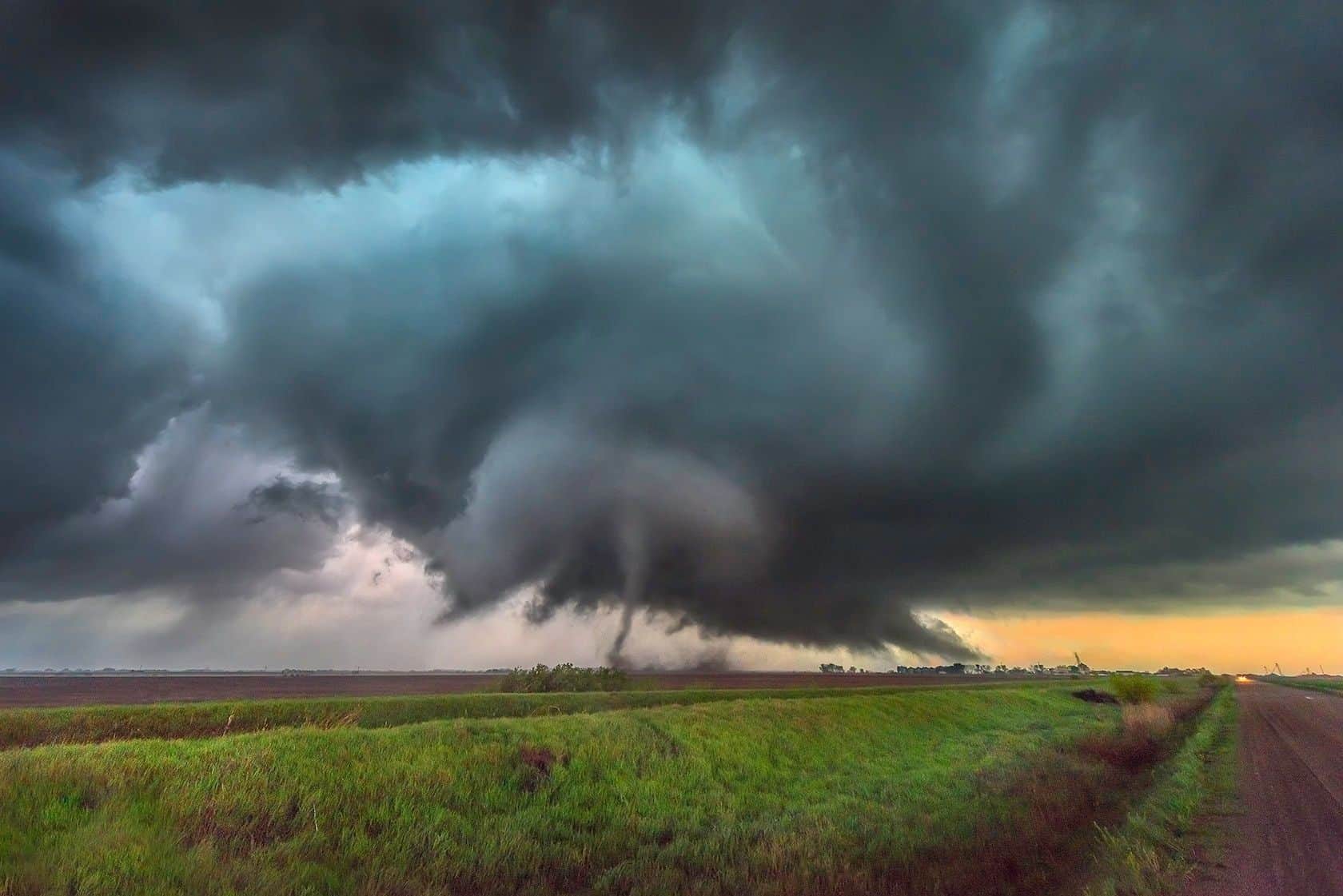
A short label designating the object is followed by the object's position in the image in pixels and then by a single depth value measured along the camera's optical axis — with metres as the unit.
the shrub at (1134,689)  72.19
